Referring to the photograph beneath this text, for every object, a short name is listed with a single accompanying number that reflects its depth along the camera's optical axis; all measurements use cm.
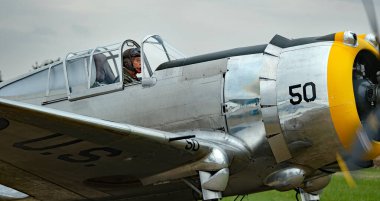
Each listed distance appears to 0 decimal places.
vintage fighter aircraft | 1498
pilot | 1766
